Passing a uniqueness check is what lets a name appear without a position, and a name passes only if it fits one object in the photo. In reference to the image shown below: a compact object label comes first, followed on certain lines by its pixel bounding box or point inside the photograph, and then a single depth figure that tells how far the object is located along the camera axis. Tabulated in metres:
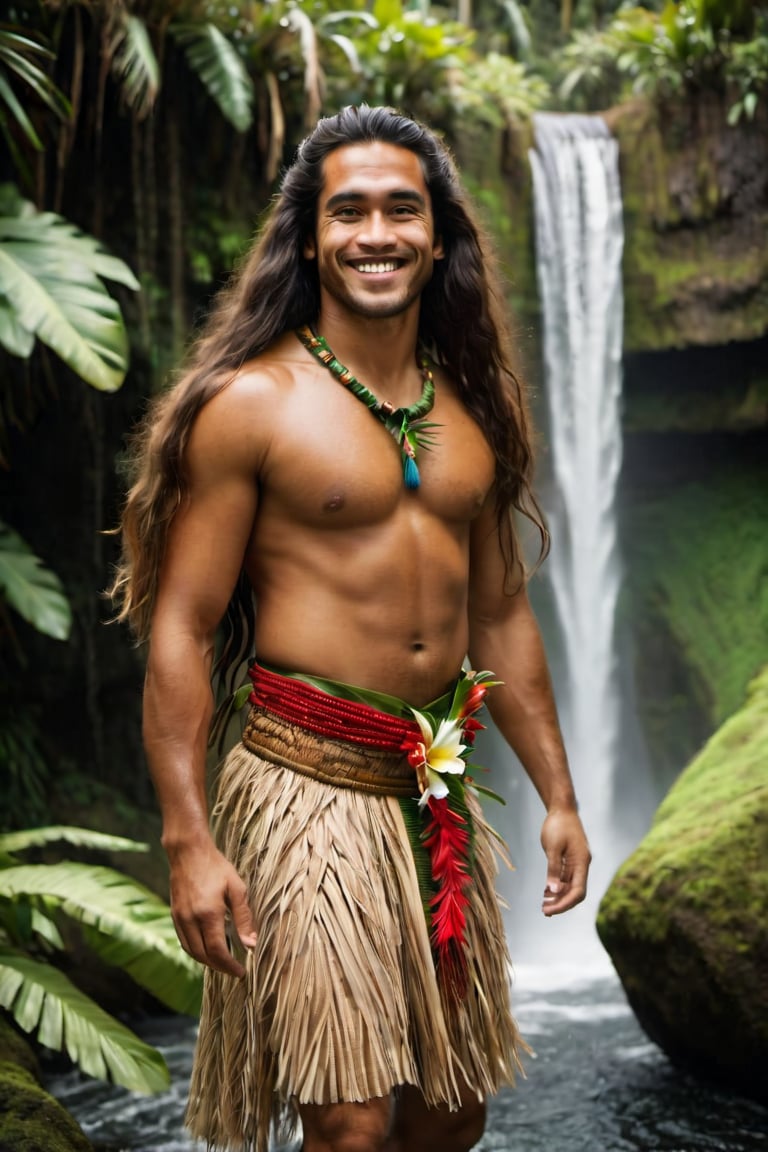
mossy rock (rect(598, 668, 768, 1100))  4.09
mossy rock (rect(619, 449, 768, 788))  9.33
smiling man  2.28
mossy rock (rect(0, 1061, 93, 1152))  3.14
